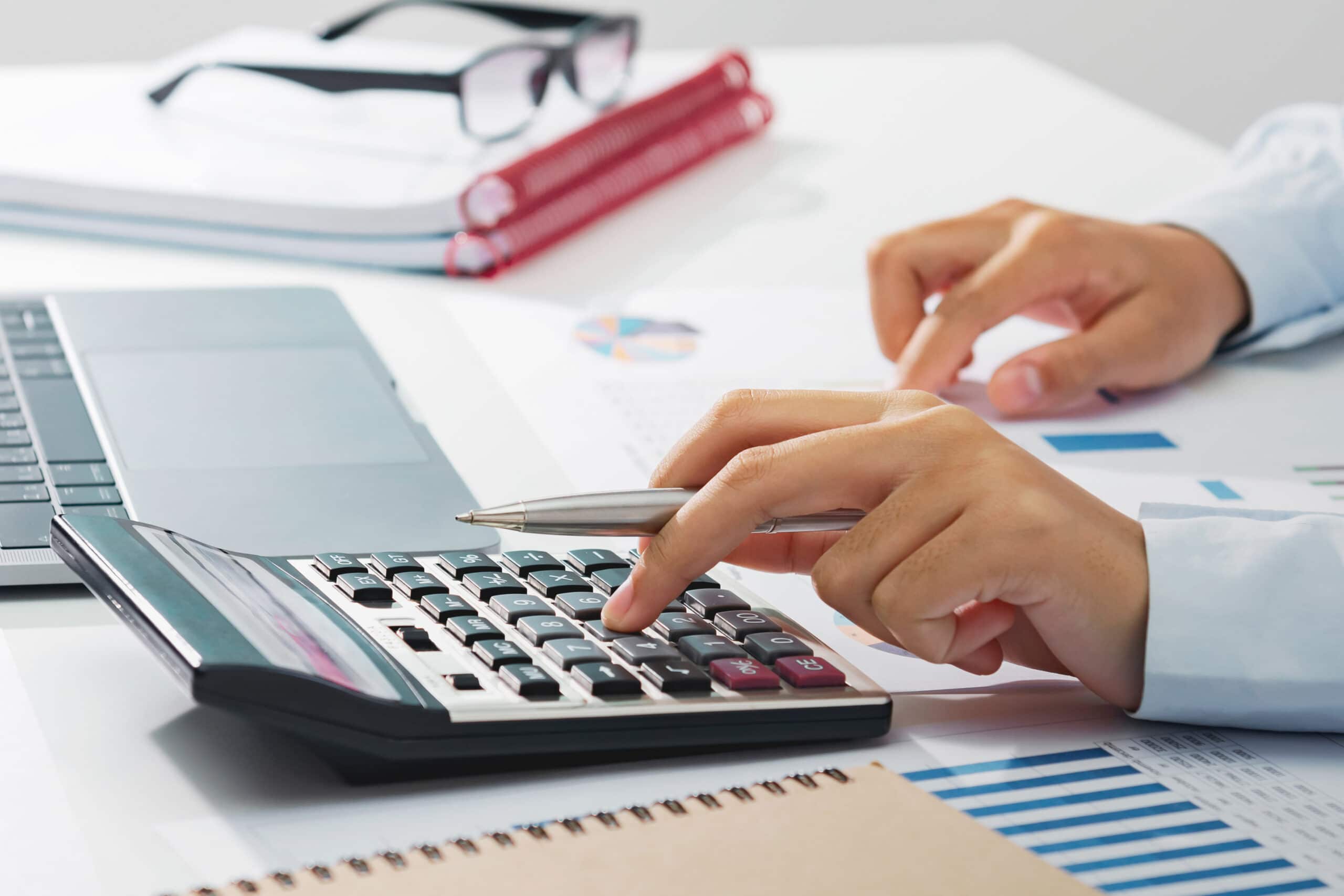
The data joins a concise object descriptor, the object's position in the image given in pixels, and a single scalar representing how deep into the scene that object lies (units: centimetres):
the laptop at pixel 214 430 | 107
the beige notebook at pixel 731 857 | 90
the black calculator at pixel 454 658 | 92
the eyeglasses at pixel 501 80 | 150
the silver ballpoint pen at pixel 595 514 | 100
